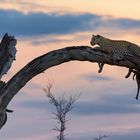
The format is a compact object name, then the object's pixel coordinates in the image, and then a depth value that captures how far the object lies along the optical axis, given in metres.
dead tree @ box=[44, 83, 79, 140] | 27.92
